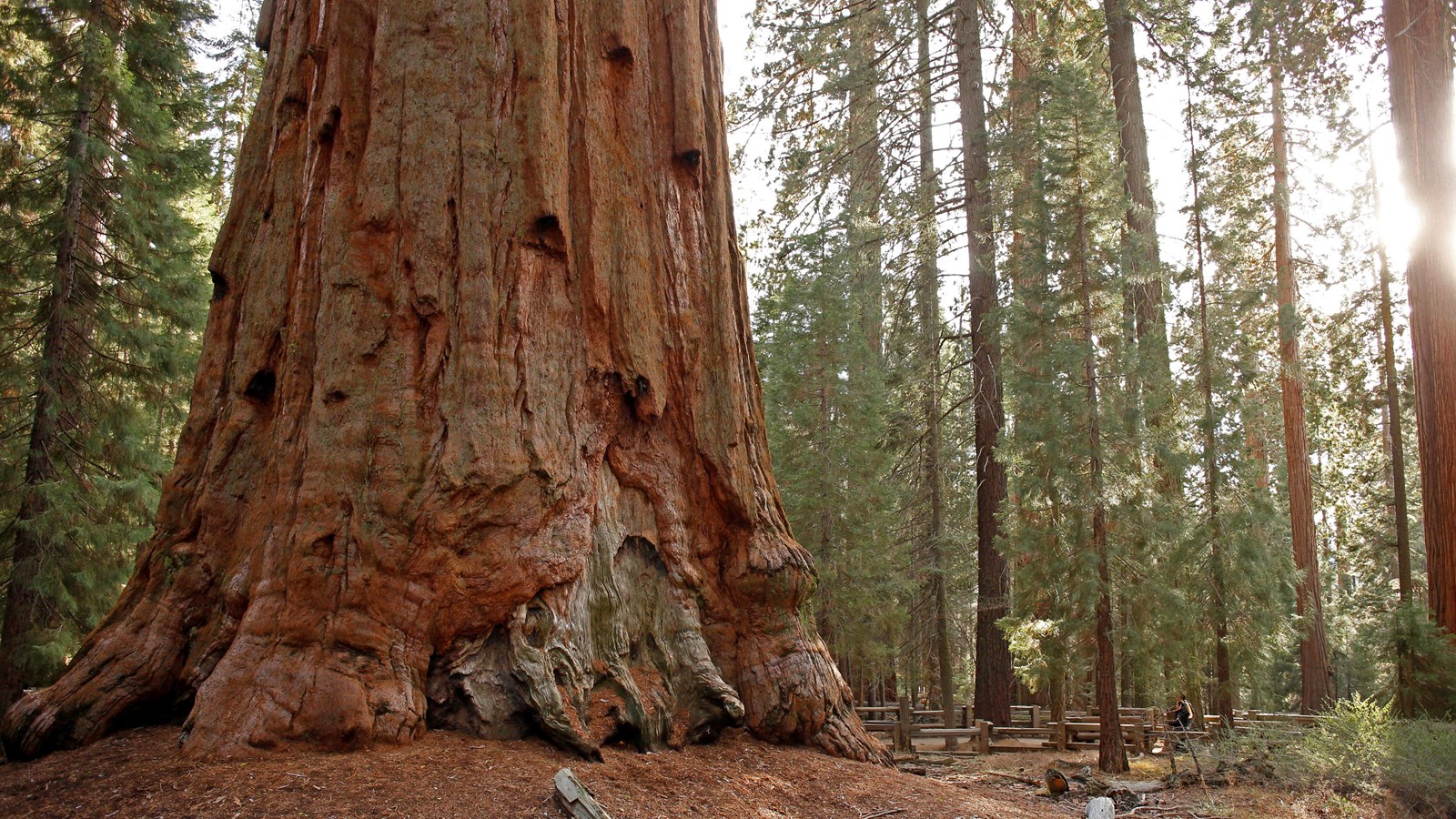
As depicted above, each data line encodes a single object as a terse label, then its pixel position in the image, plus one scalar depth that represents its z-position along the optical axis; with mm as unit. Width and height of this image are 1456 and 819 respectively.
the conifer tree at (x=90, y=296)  11992
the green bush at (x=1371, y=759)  7094
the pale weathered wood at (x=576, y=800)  4051
